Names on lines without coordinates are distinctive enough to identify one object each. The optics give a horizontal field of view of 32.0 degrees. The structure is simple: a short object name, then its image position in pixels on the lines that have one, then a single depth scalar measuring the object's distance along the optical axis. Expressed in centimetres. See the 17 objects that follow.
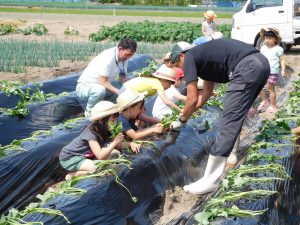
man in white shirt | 664
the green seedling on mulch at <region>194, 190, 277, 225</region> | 318
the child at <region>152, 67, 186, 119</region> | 628
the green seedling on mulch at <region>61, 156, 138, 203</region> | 385
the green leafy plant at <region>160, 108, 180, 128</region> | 548
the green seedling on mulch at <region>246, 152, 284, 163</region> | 432
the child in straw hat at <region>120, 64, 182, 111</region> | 604
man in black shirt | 446
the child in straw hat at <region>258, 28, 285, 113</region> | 793
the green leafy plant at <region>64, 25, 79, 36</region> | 2219
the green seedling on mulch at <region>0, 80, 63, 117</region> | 709
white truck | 1482
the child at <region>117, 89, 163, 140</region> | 494
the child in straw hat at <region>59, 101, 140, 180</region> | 464
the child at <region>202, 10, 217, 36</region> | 1201
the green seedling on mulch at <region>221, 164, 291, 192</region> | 374
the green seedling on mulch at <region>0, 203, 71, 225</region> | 324
